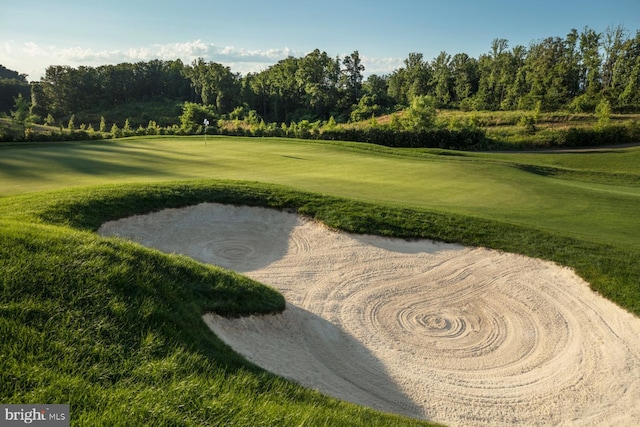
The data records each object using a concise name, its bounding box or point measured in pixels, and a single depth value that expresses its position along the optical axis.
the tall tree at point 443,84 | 90.00
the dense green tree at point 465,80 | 89.19
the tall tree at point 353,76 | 96.31
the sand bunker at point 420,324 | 7.12
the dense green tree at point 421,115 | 55.44
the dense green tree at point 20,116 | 62.08
